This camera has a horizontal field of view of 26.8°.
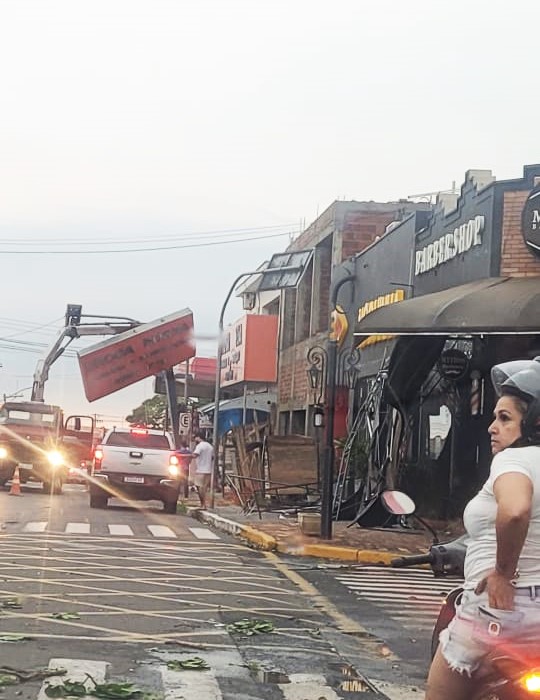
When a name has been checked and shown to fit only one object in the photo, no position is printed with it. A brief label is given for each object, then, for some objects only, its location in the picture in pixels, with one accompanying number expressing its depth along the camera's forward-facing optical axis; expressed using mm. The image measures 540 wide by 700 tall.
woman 3375
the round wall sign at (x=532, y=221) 16469
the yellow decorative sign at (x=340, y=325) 26094
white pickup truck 23641
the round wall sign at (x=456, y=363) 18062
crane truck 29094
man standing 26109
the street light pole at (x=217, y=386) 25266
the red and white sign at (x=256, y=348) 35344
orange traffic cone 27995
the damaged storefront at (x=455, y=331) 15180
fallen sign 31484
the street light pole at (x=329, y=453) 16484
